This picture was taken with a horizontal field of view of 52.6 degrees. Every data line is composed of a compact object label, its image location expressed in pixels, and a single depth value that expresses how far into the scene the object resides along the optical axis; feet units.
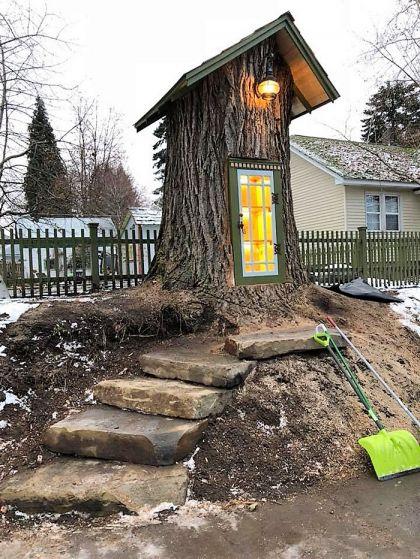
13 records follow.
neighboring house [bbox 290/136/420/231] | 50.67
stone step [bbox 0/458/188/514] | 8.91
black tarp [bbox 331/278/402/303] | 22.18
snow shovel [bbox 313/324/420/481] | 10.46
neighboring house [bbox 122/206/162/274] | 60.80
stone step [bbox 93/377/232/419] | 11.06
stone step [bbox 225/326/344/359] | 13.48
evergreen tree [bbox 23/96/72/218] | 28.40
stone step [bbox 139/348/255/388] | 12.11
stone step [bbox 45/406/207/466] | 9.91
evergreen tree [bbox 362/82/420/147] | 42.35
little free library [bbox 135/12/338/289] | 17.78
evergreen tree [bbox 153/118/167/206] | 81.05
